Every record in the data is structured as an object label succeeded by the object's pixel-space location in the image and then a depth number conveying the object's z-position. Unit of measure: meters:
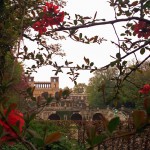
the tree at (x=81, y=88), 75.34
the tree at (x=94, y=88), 53.17
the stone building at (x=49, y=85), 82.00
